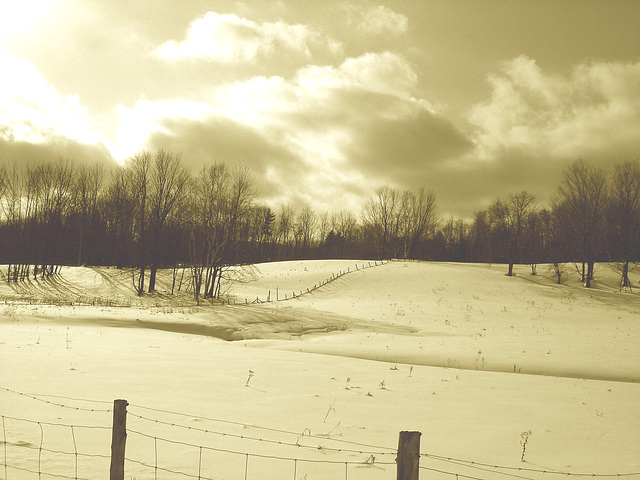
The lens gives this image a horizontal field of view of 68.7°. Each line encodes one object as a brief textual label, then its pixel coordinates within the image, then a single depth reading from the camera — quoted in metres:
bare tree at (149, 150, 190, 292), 52.91
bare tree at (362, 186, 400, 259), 100.81
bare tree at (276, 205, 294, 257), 123.00
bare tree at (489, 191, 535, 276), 66.56
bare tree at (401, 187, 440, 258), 99.12
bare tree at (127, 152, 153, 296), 53.06
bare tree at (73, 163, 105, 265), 72.38
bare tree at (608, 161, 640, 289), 61.75
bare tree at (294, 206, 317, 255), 125.06
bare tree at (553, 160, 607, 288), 59.69
